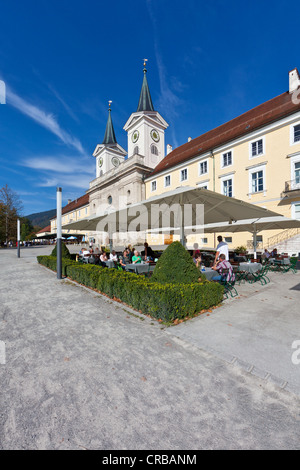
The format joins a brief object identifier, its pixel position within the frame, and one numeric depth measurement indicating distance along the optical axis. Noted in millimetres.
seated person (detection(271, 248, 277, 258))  14203
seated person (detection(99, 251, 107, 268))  10869
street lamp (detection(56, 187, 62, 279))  9523
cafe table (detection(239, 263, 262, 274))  8367
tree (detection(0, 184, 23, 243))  40000
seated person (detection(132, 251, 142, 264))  9375
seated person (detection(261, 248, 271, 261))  13322
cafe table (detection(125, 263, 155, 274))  8227
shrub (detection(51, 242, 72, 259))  13272
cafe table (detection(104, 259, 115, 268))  9805
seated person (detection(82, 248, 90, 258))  14325
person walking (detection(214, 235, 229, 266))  7828
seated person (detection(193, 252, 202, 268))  8553
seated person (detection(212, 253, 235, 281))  6777
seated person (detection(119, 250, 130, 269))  10330
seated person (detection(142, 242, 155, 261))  10870
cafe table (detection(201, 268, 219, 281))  6635
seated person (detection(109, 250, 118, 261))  10700
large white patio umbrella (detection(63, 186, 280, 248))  6276
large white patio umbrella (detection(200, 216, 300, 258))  10656
